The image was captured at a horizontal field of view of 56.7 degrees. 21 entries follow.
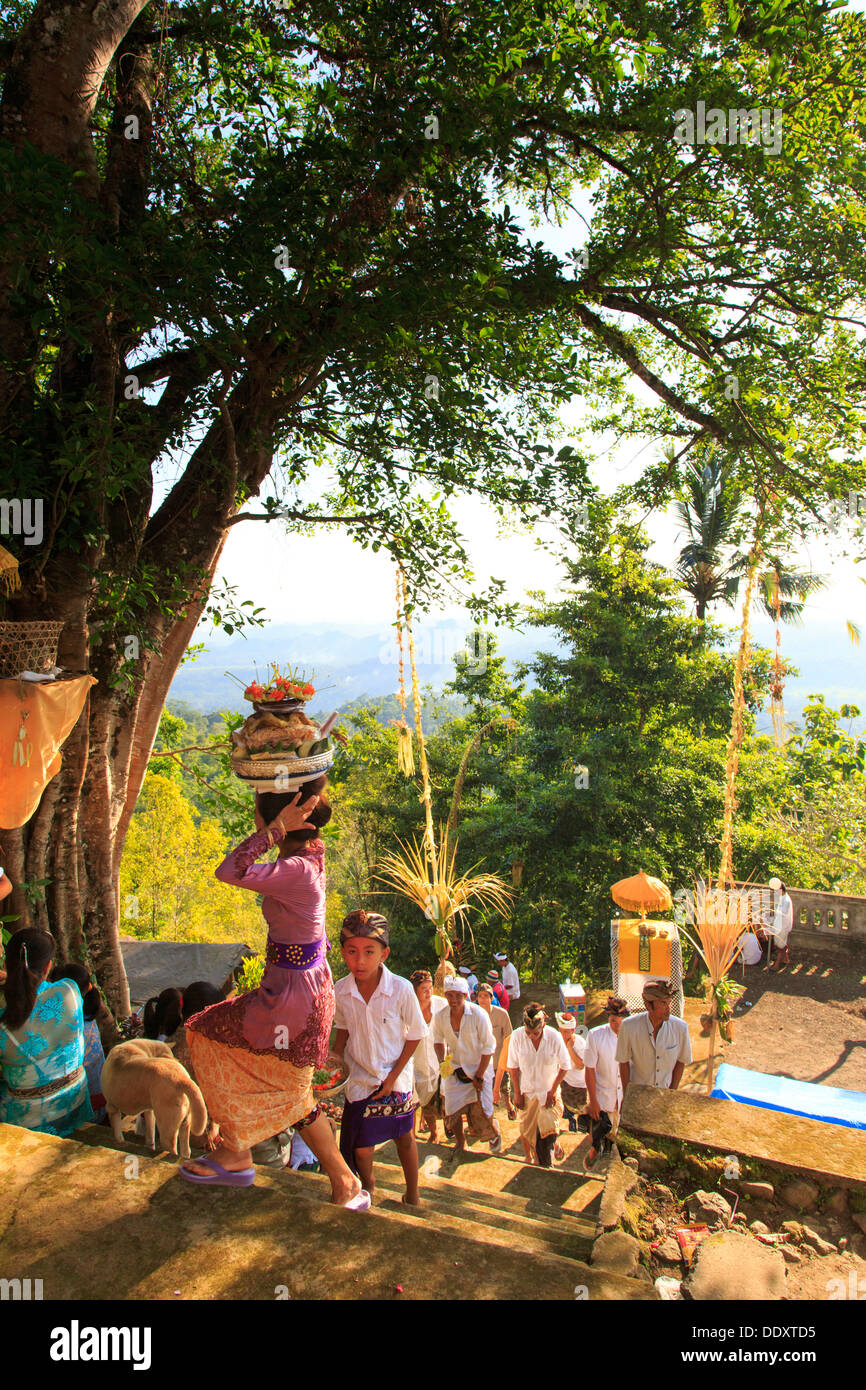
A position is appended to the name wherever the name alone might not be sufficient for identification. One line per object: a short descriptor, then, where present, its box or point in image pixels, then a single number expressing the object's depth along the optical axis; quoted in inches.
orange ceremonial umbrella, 350.9
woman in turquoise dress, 137.6
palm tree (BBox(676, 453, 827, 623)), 897.5
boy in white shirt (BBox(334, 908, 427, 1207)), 148.3
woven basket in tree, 165.5
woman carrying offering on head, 122.6
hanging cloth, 159.9
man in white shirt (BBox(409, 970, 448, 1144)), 214.2
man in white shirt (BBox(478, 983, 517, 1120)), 254.6
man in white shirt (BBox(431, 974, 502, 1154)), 224.4
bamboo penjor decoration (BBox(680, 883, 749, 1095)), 293.7
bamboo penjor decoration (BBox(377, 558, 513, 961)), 307.4
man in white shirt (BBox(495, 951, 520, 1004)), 409.9
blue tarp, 251.4
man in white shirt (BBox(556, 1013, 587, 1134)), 256.1
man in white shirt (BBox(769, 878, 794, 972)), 486.7
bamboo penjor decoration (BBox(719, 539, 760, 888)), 305.7
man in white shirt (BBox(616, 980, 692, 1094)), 207.8
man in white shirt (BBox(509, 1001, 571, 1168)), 223.0
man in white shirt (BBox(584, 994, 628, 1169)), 226.8
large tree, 178.4
